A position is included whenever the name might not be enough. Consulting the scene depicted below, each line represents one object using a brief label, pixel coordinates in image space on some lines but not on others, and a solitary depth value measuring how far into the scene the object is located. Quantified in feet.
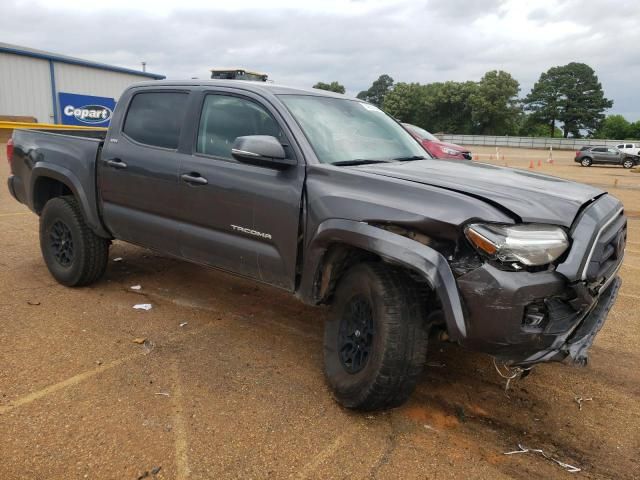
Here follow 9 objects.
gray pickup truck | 8.50
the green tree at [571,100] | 271.69
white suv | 113.26
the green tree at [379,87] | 452.59
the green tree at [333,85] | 275.94
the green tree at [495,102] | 240.32
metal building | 81.20
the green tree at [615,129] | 263.08
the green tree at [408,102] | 271.69
